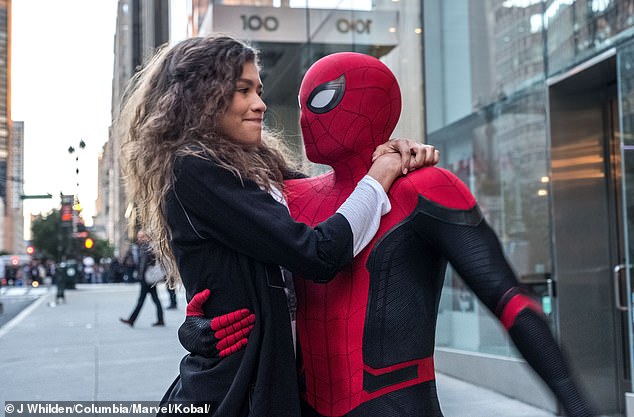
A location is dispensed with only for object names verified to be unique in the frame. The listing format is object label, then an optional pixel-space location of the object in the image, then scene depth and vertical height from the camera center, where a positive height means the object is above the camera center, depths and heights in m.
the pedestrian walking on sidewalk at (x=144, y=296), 12.86 -0.82
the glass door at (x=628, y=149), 5.10 +0.57
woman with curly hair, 1.81 +0.07
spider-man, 1.75 -0.09
